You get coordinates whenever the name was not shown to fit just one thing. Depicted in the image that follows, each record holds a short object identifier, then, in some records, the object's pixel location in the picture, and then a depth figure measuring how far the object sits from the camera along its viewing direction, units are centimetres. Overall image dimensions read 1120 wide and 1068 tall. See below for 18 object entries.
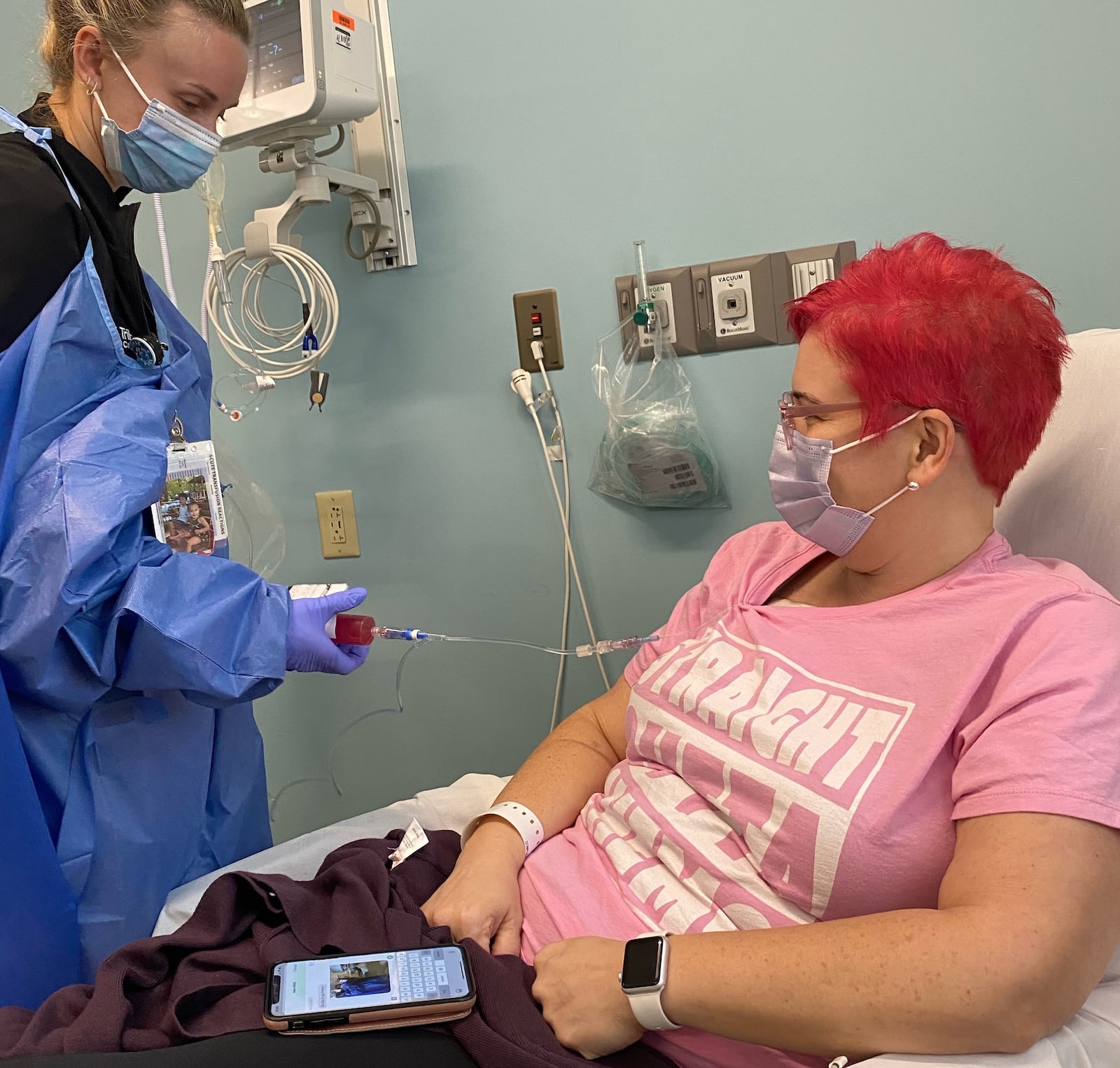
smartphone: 94
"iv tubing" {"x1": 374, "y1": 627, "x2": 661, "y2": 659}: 133
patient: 88
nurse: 118
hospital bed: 121
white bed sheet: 86
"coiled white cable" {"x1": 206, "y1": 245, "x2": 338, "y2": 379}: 183
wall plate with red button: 188
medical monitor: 169
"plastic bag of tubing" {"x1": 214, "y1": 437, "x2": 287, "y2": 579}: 198
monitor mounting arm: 178
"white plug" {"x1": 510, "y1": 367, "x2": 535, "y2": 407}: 191
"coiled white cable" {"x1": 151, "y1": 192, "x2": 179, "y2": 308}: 190
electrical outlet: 215
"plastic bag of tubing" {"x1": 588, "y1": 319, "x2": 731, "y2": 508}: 175
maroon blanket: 95
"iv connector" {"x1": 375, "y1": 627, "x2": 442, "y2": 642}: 133
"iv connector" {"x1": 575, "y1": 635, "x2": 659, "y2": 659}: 138
